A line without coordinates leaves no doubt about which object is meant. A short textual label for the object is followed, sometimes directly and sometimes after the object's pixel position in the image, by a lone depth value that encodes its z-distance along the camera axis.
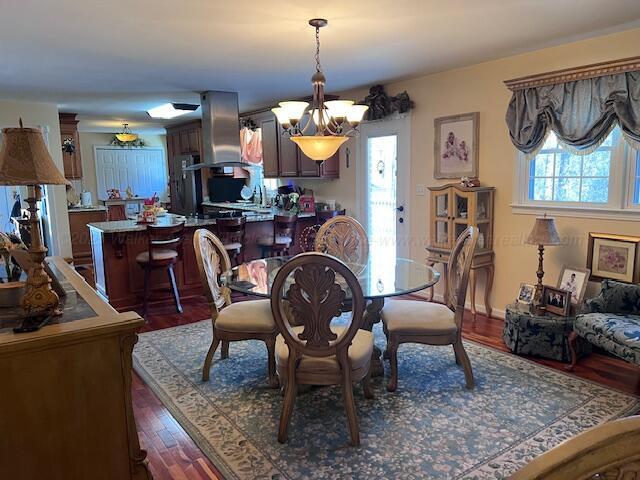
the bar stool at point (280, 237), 5.29
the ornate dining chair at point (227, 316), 2.91
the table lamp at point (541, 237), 3.48
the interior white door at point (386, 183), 5.04
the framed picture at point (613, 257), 3.25
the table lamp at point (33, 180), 1.69
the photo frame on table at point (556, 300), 3.34
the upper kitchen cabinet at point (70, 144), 7.17
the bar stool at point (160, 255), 4.41
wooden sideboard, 1.56
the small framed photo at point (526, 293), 3.67
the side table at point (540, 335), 3.26
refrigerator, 8.25
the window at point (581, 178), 3.33
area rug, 2.19
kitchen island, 4.70
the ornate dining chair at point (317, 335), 2.20
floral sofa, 2.65
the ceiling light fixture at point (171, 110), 6.23
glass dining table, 2.74
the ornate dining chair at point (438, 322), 2.83
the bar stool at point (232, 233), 4.91
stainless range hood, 5.35
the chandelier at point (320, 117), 2.99
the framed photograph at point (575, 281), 3.44
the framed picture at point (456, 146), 4.29
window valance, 3.14
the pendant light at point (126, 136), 9.03
